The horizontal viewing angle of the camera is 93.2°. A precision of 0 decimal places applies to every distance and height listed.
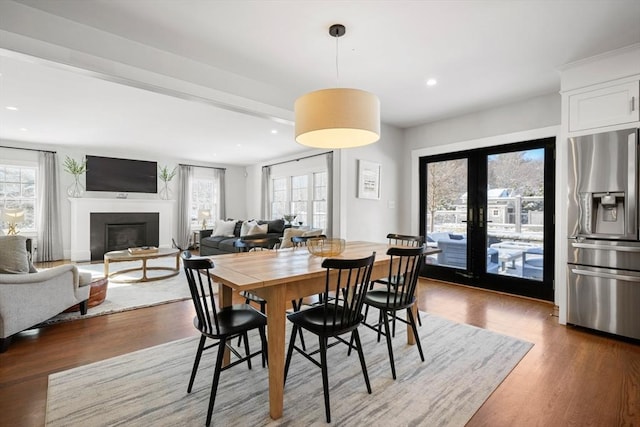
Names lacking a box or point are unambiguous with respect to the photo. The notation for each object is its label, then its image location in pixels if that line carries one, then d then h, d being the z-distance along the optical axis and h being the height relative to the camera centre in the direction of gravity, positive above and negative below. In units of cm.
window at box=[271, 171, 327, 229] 724 +37
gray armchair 245 -75
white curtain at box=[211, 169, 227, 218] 908 +58
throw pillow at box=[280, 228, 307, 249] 513 -39
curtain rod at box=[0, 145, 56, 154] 621 +133
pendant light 208 +71
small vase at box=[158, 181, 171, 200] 814 +54
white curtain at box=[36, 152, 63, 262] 652 +9
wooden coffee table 460 -71
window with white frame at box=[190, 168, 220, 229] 874 +49
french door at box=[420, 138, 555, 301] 392 -5
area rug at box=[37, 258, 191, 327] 334 -108
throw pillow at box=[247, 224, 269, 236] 626 -35
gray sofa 612 -60
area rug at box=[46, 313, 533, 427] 169 -114
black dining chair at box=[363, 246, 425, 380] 208 -67
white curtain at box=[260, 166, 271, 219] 865 +55
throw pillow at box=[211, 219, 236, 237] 705 -40
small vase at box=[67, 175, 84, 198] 688 +55
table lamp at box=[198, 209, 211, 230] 809 -5
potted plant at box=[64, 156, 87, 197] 677 +92
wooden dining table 167 -42
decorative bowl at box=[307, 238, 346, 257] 250 -28
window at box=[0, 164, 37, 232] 632 +46
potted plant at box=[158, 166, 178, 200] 807 +91
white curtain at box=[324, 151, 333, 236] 641 +46
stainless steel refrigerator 269 -20
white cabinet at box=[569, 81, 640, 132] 274 +100
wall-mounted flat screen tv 710 +91
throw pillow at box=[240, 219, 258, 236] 657 -33
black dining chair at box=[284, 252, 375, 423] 170 -67
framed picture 472 +52
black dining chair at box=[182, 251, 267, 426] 166 -67
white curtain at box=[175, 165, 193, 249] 839 +15
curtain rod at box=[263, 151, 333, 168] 686 +134
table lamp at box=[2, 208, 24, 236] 548 -7
